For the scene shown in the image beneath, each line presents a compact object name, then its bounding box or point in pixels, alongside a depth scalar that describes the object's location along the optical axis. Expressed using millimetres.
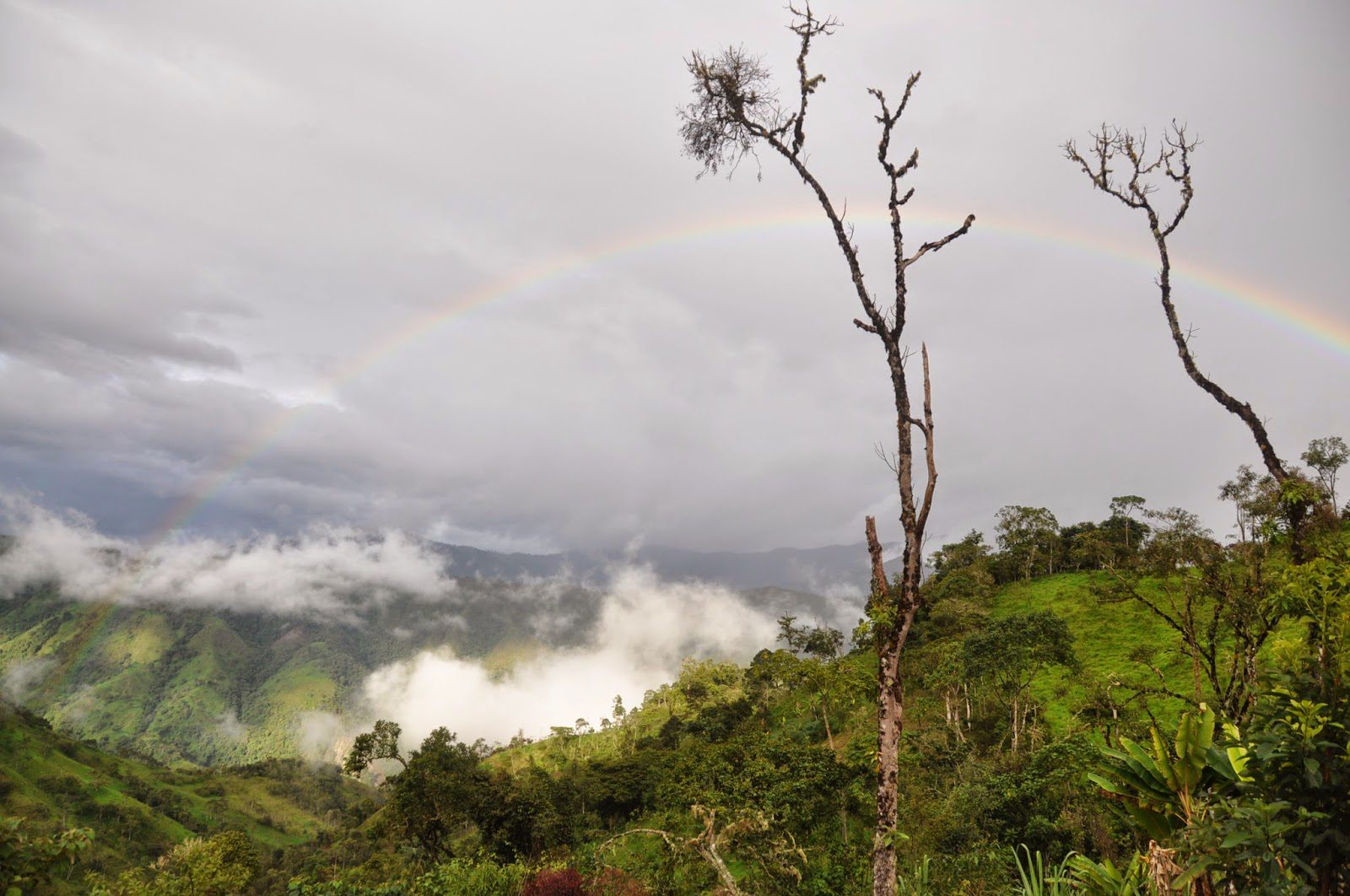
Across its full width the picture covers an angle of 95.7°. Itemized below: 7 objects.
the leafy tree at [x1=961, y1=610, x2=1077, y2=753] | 27484
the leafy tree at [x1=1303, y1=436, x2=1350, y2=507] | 60312
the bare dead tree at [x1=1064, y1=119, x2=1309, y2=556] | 11031
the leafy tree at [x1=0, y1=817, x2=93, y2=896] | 5469
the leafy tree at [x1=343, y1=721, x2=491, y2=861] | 36688
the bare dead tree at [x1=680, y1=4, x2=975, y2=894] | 8633
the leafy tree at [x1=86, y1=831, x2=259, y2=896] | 30297
